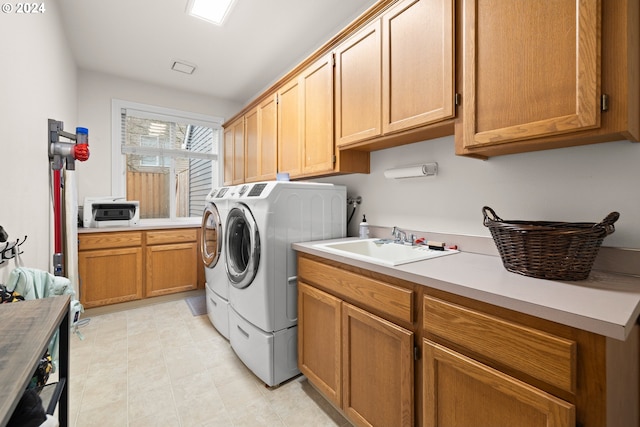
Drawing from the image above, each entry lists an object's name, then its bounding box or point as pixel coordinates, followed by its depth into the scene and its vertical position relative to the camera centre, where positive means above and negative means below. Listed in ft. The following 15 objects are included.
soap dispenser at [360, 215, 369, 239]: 7.00 -0.48
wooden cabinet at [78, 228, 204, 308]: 9.20 -1.88
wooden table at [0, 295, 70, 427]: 1.60 -0.98
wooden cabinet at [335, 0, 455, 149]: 4.47 +2.51
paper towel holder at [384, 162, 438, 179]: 5.75 +0.82
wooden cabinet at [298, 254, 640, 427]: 2.40 -1.66
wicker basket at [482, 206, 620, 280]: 3.07 -0.42
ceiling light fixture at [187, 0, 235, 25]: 7.07 +5.19
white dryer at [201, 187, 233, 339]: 7.69 -1.36
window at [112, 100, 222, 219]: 11.55 +2.35
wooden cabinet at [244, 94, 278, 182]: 9.14 +2.41
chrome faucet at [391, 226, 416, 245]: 6.08 -0.58
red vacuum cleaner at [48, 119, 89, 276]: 6.23 +1.20
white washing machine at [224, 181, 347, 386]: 5.84 -1.25
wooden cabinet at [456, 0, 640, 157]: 2.99 +1.62
